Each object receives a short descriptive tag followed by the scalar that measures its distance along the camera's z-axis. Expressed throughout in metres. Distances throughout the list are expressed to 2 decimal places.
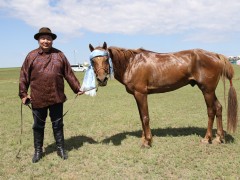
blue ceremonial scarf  5.67
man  5.13
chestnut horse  6.06
